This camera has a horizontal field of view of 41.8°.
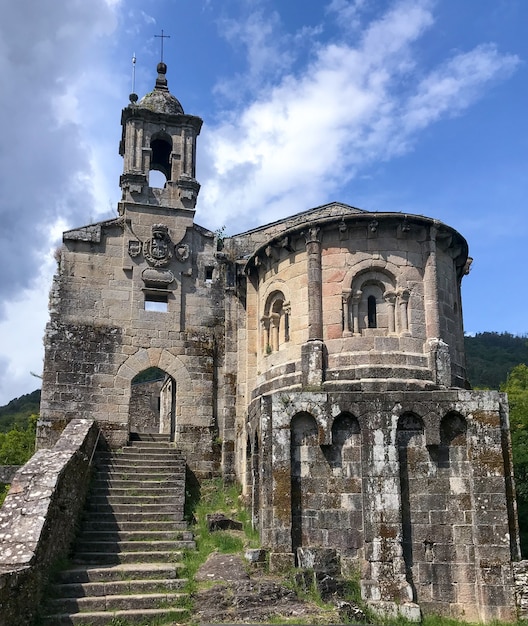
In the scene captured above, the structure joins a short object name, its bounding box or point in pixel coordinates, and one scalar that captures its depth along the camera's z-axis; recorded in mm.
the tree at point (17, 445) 27297
